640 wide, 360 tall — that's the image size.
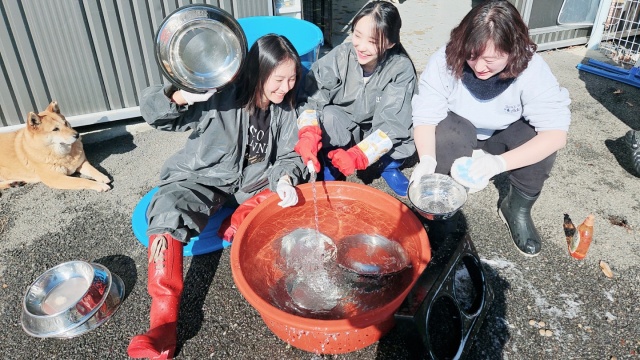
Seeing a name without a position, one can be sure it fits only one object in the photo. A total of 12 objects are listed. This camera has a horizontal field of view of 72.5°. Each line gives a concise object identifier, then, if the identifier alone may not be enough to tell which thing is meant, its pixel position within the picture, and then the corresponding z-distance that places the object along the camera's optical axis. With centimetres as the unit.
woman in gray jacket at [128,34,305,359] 191
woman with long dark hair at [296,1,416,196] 246
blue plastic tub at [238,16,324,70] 318
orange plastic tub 159
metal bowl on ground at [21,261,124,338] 189
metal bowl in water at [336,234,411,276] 206
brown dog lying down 277
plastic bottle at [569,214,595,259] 226
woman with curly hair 193
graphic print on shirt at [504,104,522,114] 224
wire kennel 430
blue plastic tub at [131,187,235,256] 235
